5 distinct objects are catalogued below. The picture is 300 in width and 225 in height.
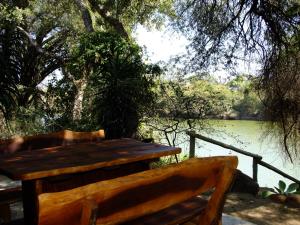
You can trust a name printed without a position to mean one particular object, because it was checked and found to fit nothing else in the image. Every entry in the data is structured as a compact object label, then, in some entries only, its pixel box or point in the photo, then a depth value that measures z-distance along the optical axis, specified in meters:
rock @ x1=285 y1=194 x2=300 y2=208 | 3.35
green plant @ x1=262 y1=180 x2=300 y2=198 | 3.93
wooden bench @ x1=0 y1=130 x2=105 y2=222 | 1.90
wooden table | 1.44
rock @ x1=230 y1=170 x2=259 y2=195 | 3.80
